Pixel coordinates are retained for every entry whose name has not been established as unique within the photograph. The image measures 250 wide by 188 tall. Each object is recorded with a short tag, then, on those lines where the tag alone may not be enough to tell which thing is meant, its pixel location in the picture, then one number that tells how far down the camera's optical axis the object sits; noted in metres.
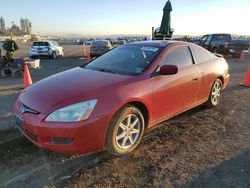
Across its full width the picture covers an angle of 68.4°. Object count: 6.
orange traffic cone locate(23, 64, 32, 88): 5.55
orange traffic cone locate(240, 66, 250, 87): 5.88
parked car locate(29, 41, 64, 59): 13.32
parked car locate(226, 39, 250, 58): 13.76
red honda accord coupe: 2.28
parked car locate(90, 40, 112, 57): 14.22
